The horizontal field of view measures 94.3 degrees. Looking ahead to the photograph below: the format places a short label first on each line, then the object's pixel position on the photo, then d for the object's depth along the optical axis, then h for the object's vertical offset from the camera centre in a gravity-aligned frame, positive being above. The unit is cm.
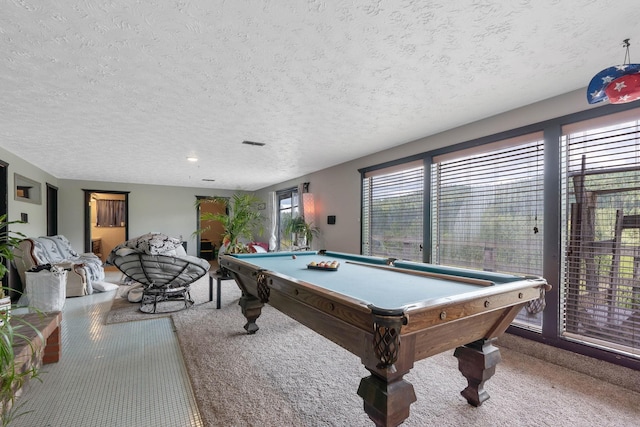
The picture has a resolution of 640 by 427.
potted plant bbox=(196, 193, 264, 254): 480 -19
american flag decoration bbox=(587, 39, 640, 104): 157 +71
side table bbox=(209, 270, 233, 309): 379 -85
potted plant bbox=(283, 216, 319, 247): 581 -37
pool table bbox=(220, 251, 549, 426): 127 -49
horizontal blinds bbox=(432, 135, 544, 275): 271 +4
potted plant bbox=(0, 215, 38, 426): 116 -62
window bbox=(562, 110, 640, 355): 213 -17
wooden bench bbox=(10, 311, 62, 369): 160 -79
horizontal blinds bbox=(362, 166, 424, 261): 385 -1
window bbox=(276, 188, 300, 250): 719 +7
